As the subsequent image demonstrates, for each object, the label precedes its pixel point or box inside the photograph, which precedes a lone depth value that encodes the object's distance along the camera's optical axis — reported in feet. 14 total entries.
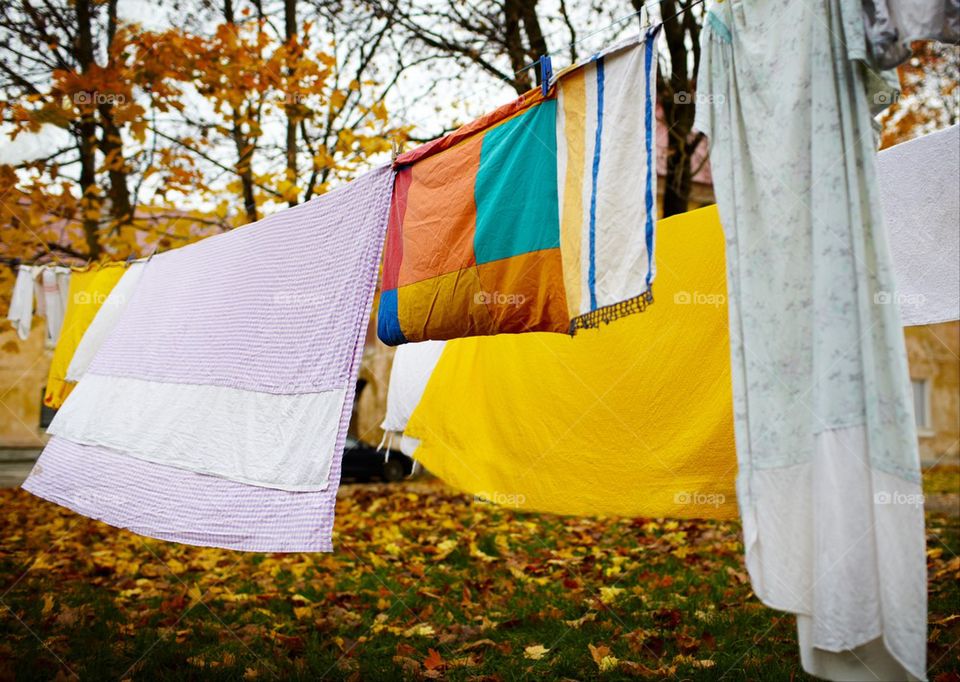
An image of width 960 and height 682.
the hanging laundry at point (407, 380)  13.74
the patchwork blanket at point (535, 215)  6.37
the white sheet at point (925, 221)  9.29
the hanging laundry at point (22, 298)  20.13
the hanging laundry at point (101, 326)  15.21
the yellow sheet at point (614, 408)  10.00
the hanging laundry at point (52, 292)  20.22
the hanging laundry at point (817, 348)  4.77
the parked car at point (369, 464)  36.94
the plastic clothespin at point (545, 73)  7.13
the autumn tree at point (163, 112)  21.84
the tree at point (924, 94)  31.76
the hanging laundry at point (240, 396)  8.25
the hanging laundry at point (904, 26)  4.94
